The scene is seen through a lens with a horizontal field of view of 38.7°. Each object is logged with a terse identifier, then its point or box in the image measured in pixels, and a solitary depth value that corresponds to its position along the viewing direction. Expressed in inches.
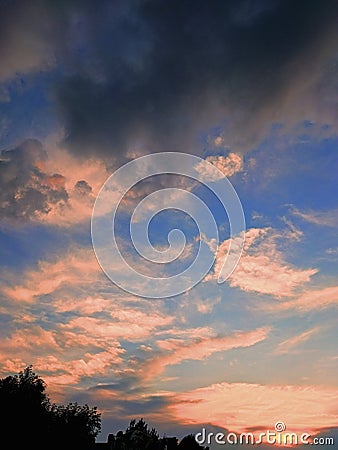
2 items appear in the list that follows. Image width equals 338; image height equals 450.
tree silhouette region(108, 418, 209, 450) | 2945.4
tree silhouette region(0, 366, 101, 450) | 2071.9
